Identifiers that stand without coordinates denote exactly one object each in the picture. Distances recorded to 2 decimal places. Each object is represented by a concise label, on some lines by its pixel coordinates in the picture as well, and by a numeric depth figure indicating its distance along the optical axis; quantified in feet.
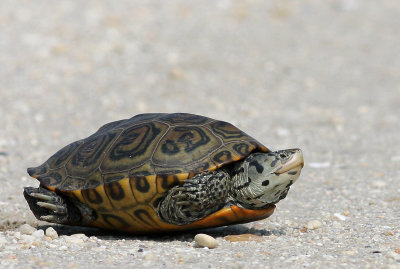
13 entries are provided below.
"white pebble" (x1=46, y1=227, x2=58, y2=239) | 28.58
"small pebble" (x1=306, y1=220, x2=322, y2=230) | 31.83
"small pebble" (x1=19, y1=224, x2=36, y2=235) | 29.19
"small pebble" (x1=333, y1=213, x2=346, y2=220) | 33.86
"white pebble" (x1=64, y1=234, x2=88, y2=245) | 27.78
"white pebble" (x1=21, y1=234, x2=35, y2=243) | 27.45
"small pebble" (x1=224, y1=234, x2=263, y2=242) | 29.60
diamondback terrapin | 28.55
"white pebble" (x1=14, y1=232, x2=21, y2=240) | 27.84
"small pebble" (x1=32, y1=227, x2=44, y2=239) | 28.33
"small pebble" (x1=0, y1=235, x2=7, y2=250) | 26.22
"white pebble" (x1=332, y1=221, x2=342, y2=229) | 31.96
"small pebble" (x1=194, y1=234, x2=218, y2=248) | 27.43
